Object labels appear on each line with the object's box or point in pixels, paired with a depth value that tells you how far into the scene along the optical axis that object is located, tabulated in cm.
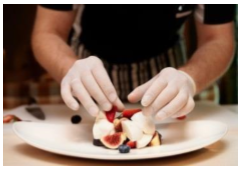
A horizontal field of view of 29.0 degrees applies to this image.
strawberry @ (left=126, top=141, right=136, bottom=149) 92
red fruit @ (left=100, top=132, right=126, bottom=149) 91
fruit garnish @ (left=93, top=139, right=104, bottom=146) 94
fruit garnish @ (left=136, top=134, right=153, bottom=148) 92
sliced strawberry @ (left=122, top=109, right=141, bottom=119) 96
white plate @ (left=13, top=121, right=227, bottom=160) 84
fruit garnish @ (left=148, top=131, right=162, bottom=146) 94
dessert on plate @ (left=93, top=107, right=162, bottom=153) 92
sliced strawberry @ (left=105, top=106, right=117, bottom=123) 96
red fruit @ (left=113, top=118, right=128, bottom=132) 96
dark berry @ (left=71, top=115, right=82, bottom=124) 120
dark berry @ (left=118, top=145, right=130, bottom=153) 87
